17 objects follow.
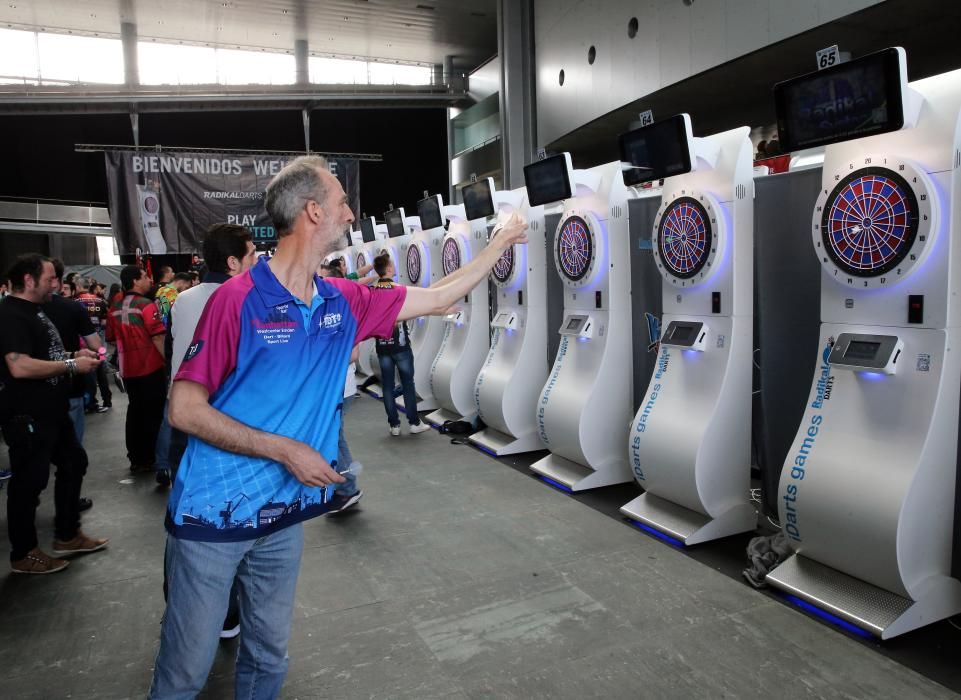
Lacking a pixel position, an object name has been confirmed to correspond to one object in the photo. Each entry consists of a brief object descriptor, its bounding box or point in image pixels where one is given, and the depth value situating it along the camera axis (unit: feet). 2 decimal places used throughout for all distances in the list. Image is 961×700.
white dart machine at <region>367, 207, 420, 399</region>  26.78
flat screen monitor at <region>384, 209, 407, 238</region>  26.94
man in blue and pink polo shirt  4.86
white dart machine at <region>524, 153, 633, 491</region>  14.96
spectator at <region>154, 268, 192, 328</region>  15.08
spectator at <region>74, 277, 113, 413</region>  26.96
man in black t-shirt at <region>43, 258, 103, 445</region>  12.70
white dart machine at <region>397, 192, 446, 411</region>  23.49
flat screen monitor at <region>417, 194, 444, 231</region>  23.11
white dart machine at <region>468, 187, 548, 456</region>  17.90
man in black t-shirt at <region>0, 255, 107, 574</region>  10.86
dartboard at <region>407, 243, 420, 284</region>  24.23
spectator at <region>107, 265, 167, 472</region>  17.15
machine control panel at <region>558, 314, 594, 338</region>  15.30
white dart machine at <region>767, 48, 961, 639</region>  8.61
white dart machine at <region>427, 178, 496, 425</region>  21.22
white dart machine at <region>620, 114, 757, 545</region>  11.69
